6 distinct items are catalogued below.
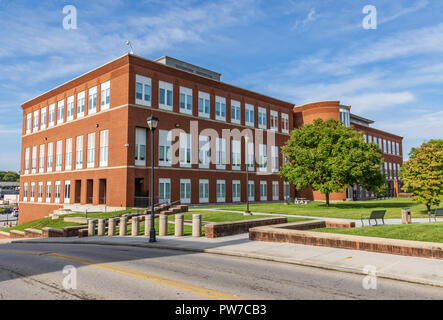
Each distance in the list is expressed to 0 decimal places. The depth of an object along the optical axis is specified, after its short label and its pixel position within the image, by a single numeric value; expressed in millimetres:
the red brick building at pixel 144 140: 37219
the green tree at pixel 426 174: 24573
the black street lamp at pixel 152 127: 15766
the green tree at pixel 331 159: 33812
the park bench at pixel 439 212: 20203
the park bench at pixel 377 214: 17578
